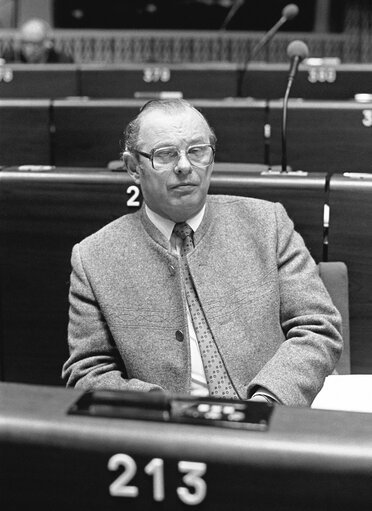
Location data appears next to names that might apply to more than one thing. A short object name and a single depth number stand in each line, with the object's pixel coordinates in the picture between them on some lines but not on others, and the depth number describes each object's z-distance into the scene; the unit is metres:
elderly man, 1.43
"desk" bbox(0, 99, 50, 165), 2.79
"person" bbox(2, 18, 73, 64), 5.00
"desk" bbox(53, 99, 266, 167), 2.72
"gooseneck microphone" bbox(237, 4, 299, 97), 3.05
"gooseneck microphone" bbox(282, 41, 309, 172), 2.18
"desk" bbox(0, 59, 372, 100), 3.93
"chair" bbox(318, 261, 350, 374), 1.61
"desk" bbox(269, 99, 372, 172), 2.55
